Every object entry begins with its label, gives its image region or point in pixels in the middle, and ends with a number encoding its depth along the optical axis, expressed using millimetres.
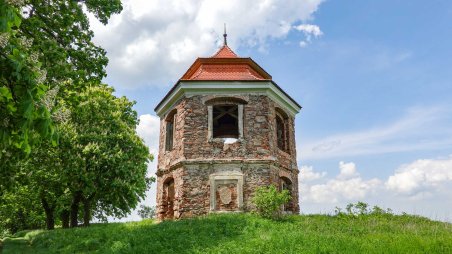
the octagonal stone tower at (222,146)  16219
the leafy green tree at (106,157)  22281
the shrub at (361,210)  16938
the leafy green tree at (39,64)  4926
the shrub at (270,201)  14695
